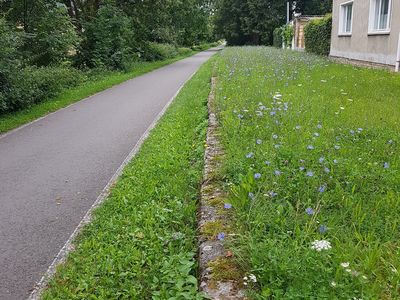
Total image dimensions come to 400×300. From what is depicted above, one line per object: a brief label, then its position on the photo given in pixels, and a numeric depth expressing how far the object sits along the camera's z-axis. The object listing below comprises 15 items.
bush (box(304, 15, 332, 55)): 23.39
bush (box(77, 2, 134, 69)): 20.19
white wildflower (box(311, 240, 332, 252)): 2.61
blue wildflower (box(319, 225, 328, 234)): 2.84
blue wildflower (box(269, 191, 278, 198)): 3.35
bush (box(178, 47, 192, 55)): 44.16
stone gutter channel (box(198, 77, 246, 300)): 2.52
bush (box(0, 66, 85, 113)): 10.16
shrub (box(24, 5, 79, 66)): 15.17
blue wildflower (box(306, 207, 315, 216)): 3.02
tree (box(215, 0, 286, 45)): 50.97
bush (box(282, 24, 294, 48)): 39.35
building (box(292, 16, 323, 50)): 36.09
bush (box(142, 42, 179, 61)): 30.91
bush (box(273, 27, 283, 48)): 44.44
